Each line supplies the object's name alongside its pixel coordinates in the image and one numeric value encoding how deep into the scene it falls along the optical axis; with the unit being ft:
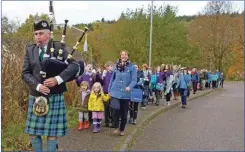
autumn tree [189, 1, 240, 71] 160.61
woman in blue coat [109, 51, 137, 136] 29.31
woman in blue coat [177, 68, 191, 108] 57.09
